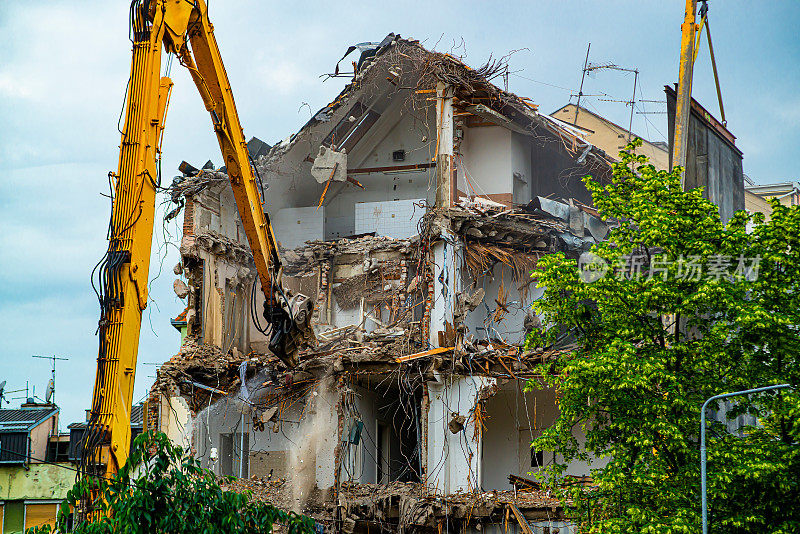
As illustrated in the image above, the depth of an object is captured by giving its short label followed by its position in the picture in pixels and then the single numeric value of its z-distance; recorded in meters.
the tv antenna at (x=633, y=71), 38.66
